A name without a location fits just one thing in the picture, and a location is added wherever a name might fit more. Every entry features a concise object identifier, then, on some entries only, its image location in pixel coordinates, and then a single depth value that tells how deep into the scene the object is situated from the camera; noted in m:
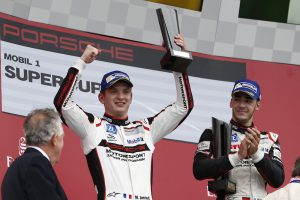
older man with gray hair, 6.79
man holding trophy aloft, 9.15
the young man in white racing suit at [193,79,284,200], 9.26
